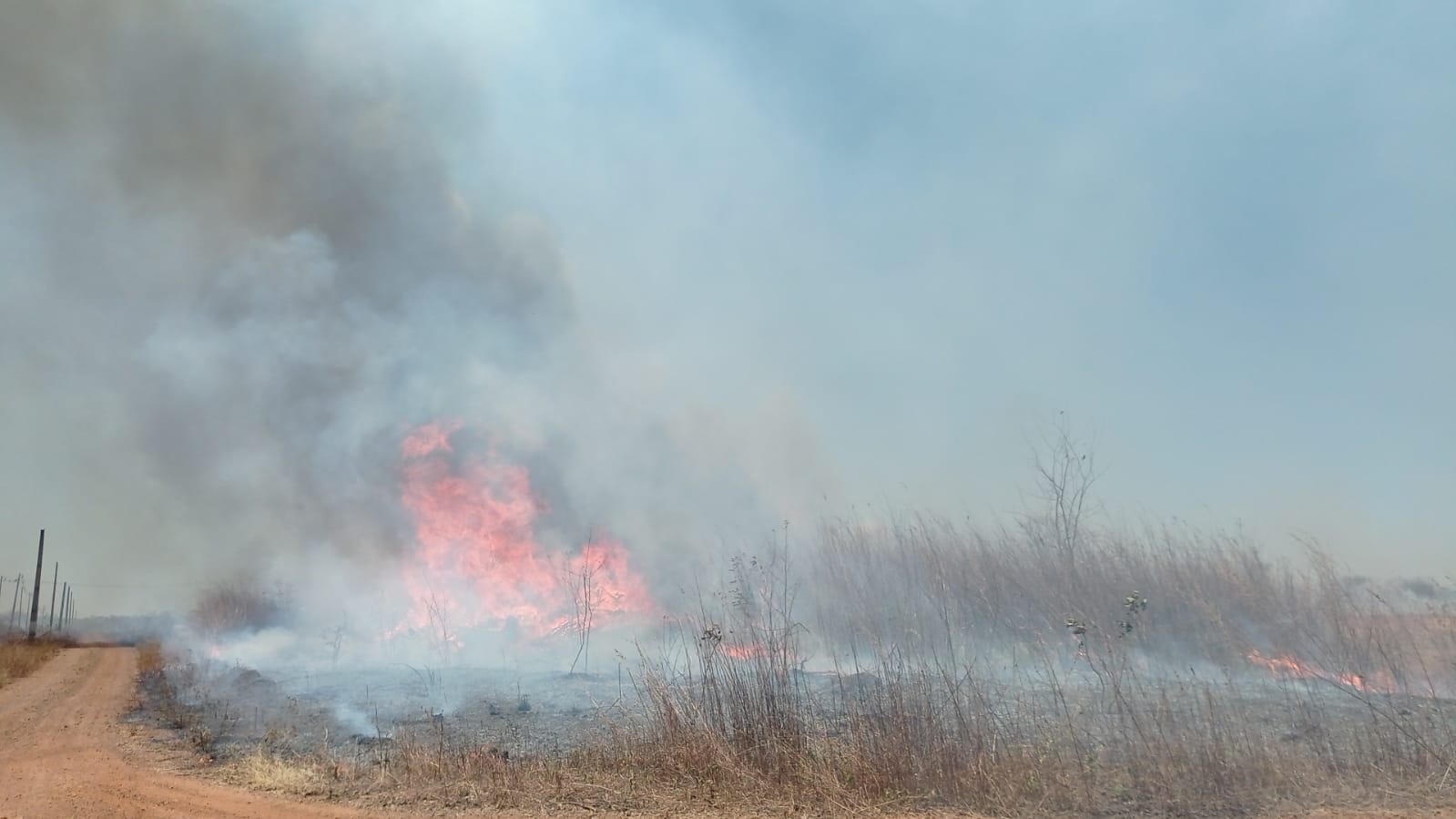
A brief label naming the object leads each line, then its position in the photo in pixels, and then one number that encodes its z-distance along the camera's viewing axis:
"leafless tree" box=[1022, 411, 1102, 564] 15.65
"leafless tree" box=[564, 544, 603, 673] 21.19
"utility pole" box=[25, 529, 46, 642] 52.38
